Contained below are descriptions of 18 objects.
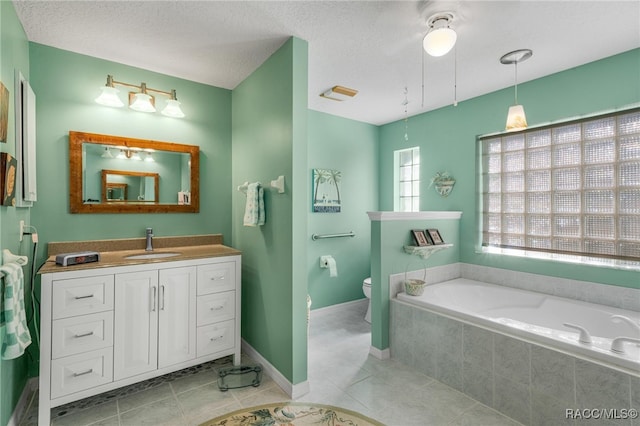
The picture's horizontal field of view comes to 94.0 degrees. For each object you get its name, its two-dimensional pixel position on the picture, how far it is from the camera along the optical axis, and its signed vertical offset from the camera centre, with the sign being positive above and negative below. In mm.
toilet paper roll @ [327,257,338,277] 3582 -641
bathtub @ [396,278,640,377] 1680 -787
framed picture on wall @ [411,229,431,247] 2919 -239
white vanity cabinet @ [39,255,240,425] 1799 -749
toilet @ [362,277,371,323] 3532 -915
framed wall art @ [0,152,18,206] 1524 +202
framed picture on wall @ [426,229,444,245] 3027 -231
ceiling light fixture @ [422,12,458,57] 1796 +1080
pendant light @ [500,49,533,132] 2279 +807
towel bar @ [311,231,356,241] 3676 -272
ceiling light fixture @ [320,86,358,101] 3029 +1273
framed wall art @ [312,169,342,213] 3699 +296
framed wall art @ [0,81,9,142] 1508 +543
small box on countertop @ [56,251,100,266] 1872 -280
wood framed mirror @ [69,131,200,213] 2385 +348
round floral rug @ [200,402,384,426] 1858 -1303
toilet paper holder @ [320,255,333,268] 3701 -596
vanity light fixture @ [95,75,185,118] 2322 +947
